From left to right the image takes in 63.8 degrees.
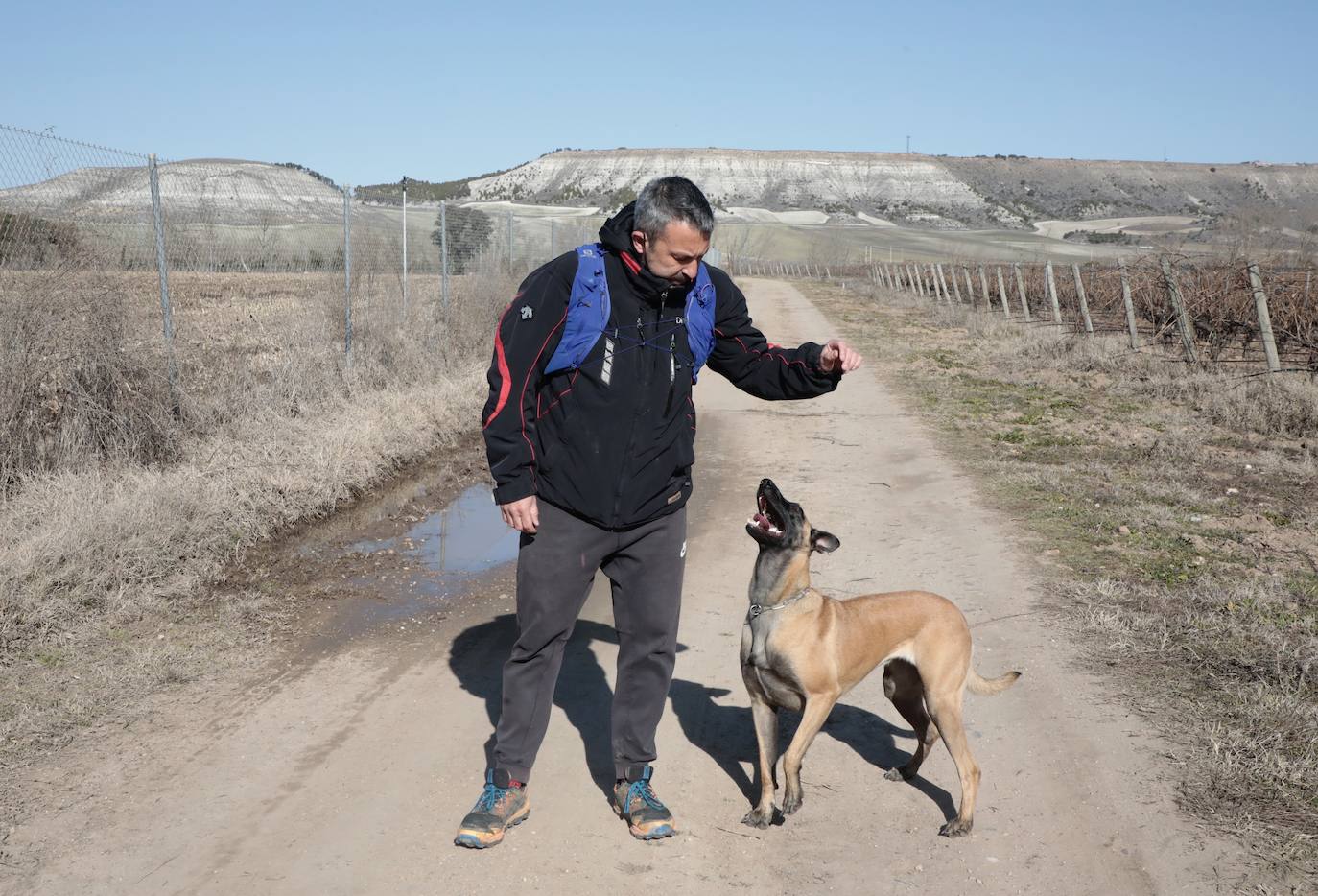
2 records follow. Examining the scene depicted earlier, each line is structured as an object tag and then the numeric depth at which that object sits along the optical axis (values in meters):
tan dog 3.64
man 3.38
